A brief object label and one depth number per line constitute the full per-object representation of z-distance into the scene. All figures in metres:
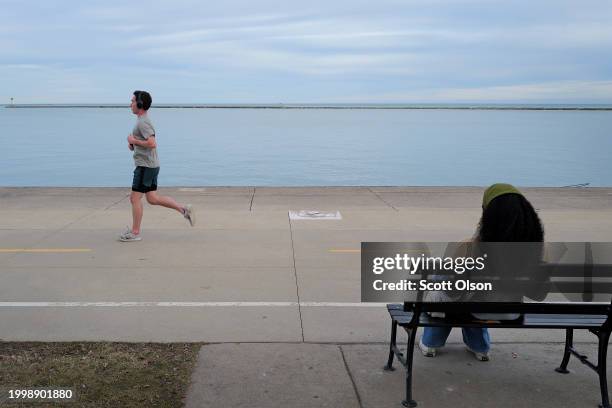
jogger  8.09
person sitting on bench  3.88
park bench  3.90
